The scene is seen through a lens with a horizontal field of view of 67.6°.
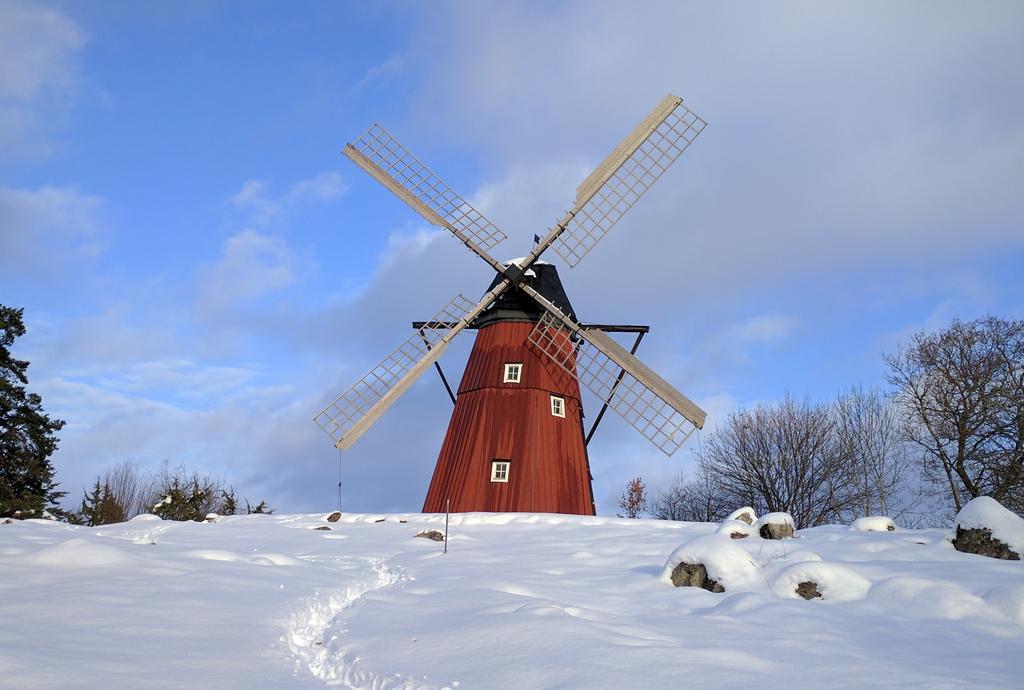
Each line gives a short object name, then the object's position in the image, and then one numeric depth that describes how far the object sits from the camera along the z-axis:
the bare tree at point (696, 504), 31.84
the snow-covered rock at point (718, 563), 9.32
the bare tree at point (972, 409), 22.08
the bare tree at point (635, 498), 37.44
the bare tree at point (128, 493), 37.88
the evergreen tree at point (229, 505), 26.27
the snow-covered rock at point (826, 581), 9.02
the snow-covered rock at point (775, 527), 13.20
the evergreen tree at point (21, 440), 27.34
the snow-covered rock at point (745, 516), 14.41
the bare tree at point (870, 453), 27.77
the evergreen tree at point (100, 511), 25.23
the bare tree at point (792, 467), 27.55
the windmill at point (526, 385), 18.86
